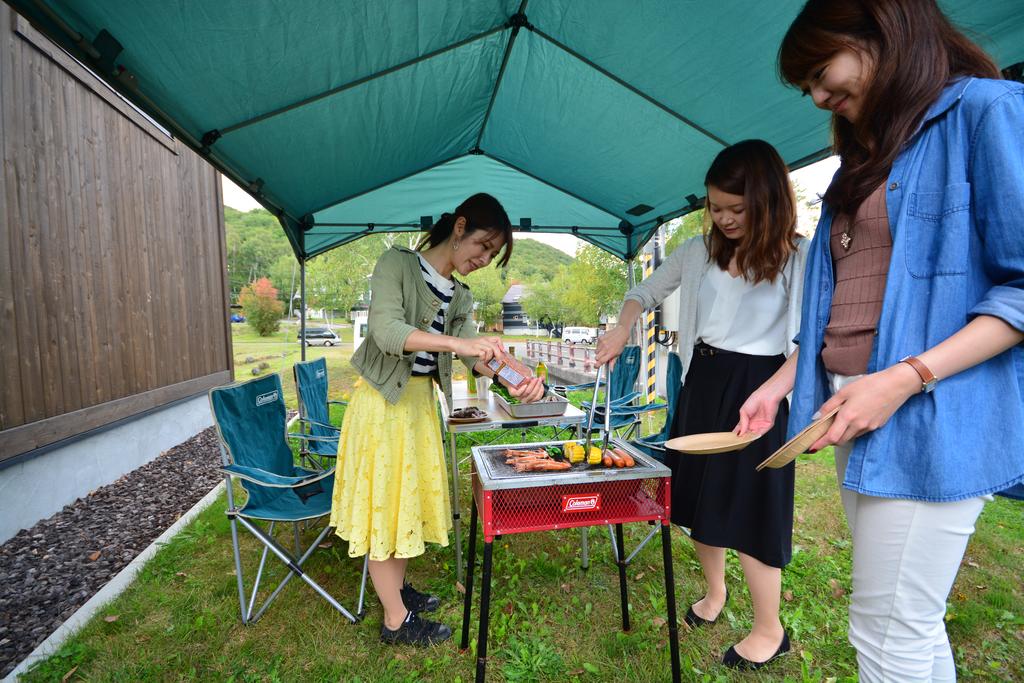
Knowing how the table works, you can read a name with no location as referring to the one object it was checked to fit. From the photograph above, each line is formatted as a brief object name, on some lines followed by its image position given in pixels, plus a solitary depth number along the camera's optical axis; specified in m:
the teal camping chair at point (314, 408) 3.89
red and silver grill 1.67
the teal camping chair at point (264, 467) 2.46
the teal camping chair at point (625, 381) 4.67
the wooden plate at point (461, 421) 2.94
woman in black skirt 1.83
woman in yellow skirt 2.19
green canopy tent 1.88
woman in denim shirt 0.86
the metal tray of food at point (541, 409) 3.04
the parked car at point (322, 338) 33.77
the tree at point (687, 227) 21.31
